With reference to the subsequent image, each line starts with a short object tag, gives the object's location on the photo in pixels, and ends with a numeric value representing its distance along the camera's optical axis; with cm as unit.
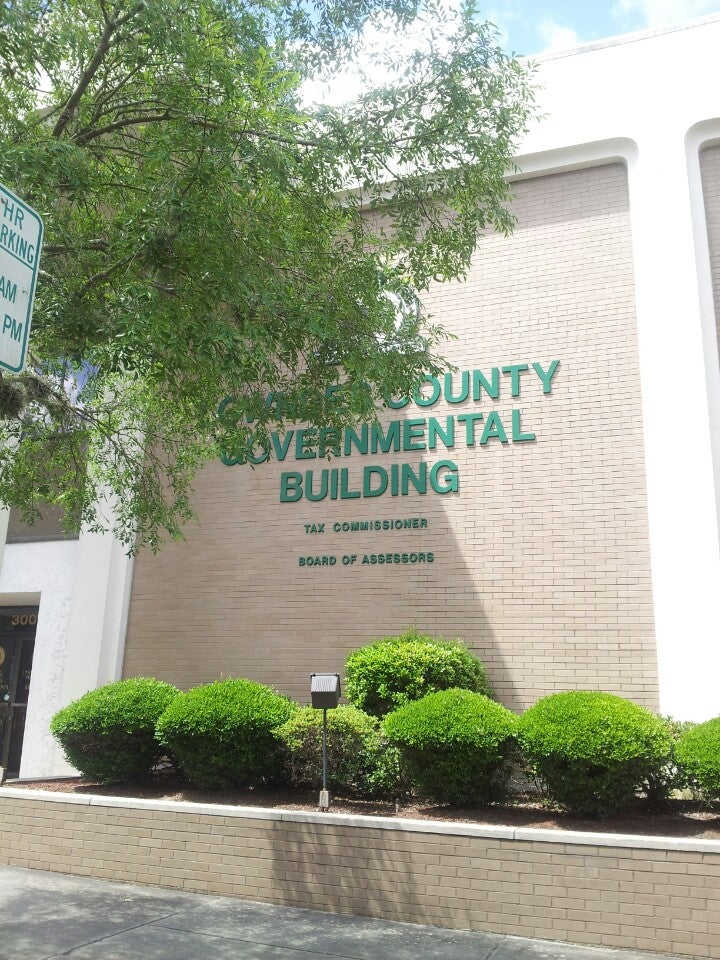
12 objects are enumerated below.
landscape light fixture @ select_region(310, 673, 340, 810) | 764
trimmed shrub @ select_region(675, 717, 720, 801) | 663
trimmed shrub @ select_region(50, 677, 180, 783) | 908
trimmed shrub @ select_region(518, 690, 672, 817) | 679
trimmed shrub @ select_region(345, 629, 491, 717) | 928
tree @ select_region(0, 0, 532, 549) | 684
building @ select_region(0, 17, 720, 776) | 973
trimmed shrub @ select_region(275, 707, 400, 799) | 802
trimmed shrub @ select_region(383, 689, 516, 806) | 727
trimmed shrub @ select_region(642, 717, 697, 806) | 701
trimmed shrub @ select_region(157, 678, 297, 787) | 828
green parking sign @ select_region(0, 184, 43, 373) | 349
